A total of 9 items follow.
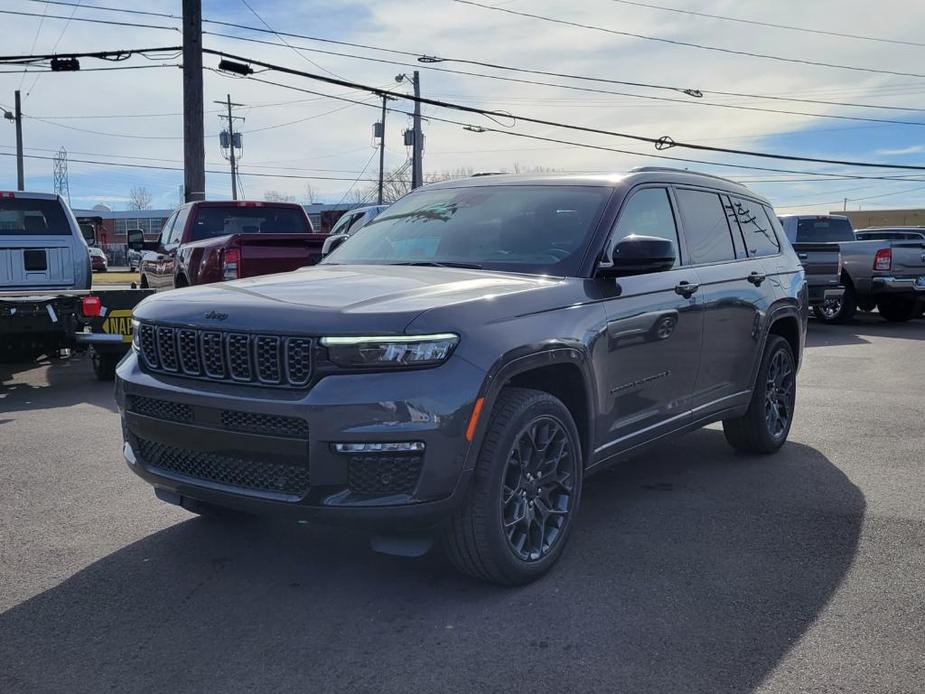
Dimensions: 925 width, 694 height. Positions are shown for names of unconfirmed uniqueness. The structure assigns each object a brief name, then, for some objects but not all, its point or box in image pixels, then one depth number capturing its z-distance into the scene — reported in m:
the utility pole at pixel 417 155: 34.28
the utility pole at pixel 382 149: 54.66
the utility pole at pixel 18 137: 49.19
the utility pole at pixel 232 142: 73.50
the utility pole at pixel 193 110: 18.16
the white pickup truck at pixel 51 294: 8.73
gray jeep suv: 3.35
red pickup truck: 9.62
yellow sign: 9.13
